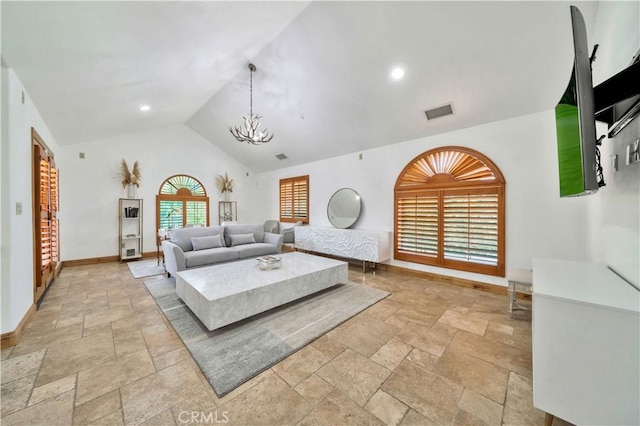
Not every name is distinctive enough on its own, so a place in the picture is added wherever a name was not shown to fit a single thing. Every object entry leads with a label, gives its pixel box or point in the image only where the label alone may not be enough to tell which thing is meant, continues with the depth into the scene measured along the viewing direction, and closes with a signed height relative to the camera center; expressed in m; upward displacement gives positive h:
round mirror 5.04 +0.10
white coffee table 2.26 -0.81
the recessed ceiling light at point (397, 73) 3.04 +1.82
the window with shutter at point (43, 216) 2.81 -0.01
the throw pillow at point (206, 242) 4.15 -0.51
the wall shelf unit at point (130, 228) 5.39 -0.33
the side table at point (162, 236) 4.96 -0.47
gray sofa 3.71 -0.59
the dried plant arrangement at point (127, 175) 5.43 +0.93
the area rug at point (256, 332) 1.78 -1.15
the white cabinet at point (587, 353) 1.08 -0.70
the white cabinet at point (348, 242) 4.26 -0.61
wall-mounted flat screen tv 1.20 +0.51
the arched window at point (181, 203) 6.07 +0.30
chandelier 3.82 +1.38
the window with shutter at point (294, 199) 6.28 +0.38
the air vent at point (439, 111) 3.38 +1.47
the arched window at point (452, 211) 3.39 -0.01
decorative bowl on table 3.18 -0.68
